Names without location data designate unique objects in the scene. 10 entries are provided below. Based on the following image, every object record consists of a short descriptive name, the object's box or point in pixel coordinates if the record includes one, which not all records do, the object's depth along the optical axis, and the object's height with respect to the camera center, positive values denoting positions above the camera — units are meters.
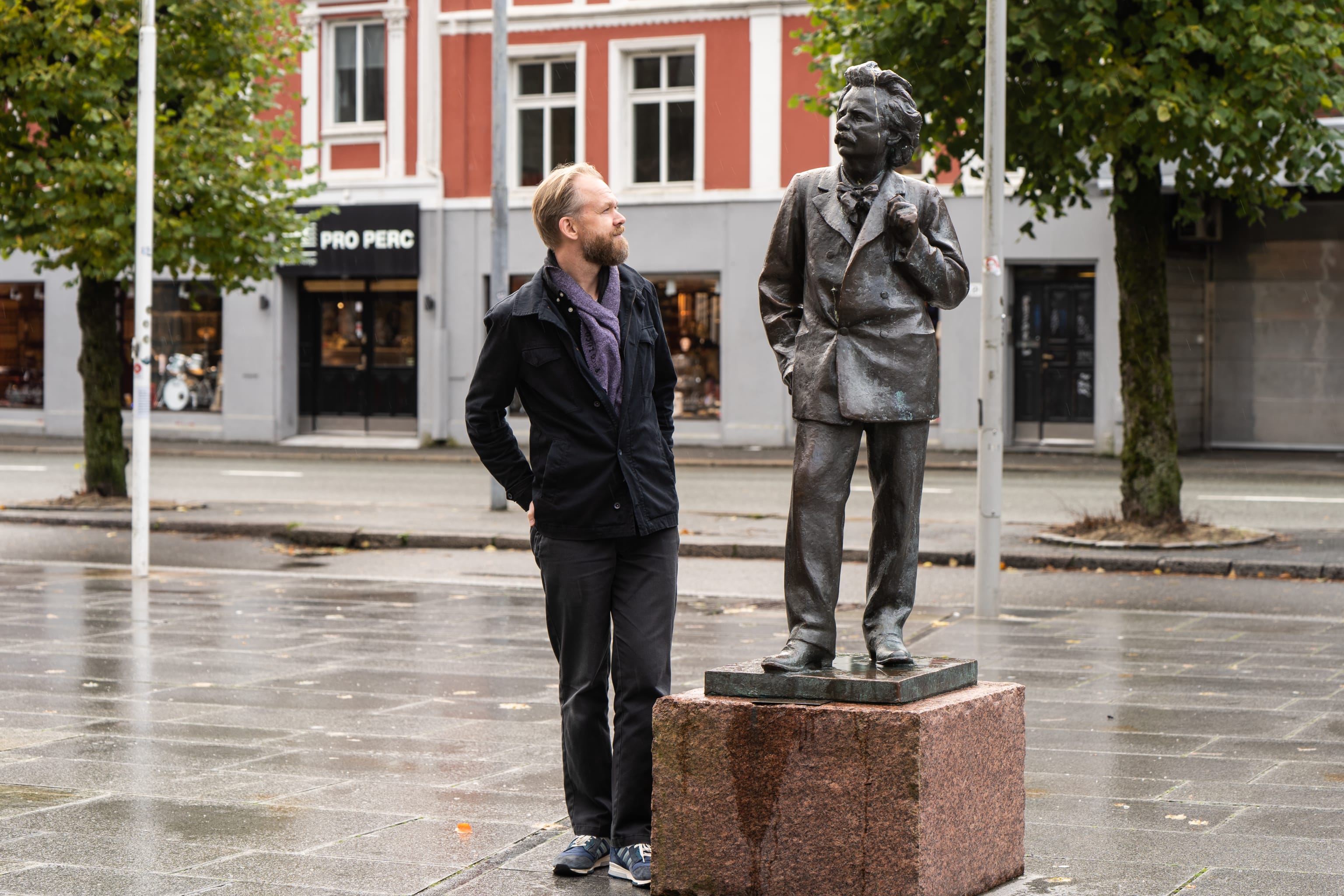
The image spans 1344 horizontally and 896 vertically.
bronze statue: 4.70 +0.06
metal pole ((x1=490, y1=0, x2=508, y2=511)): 18.33 +2.35
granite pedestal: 4.35 -1.10
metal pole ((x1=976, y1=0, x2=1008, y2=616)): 10.98 +0.25
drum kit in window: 31.02 -0.21
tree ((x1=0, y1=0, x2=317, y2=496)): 16.31 +2.17
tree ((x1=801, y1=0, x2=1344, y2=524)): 13.14 +2.14
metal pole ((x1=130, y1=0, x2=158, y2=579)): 12.48 +0.62
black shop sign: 29.42 +2.24
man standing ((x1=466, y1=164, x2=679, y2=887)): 4.93 -0.32
